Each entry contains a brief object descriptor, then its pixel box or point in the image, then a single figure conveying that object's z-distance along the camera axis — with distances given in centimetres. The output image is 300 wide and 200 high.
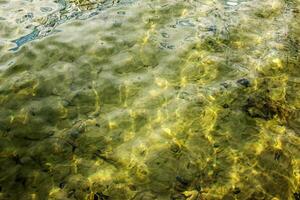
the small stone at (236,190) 434
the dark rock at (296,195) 432
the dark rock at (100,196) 425
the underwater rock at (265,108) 517
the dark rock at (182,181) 439
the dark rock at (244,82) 556
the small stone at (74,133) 488
